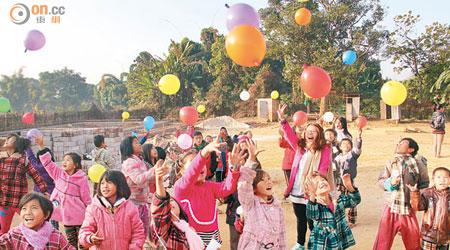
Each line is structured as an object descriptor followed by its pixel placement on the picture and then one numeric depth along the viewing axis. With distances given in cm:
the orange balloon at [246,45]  322
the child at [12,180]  348
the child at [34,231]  215
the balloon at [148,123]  580
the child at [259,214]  239
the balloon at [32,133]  378
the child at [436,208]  279
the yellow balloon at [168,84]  560
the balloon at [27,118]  826
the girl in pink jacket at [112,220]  235
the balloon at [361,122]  562
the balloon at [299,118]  631
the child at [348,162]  443
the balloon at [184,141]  529
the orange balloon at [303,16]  752
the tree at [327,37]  2172
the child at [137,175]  302
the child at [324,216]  254
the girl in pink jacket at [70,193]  316
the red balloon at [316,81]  403
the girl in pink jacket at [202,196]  237
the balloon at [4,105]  658
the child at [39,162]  365
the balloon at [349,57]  792
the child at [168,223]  201
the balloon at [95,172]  379
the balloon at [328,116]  766
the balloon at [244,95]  1803
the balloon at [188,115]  595
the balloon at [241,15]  407
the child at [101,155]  436
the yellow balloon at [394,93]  485
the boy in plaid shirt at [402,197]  300
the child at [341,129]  485
